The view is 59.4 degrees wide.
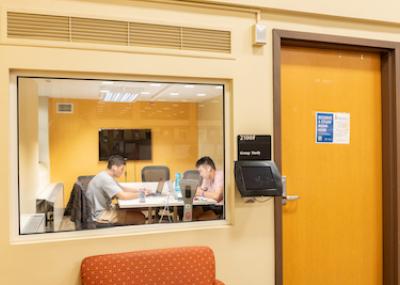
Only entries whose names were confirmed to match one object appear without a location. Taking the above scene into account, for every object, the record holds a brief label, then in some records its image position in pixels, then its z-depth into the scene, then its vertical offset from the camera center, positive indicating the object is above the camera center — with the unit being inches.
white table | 94.5 -17.1
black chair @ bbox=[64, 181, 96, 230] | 88.3 -17.7
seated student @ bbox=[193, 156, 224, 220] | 98.3 -13.3
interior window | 86.4 -3.7
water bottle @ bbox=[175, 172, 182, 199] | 98.8 -13.3
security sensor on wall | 95.6 +28.3
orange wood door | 105.0 -10.9
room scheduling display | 92.5 -11.0
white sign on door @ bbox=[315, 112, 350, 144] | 107.7 +2.8
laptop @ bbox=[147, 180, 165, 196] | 97.0 -13.7
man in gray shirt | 91.3 -15.0
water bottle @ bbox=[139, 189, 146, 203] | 95.6 -15.7
